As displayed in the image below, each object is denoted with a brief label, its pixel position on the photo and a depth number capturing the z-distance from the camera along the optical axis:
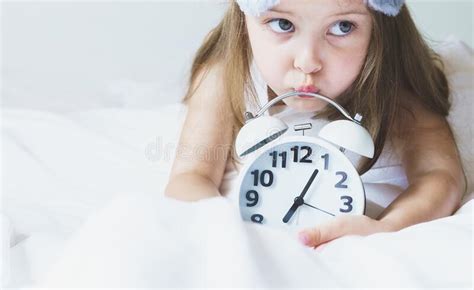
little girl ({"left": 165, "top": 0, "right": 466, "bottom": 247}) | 1.03
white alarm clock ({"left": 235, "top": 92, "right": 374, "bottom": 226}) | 1.03
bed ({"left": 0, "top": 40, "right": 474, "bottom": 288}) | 0.85
